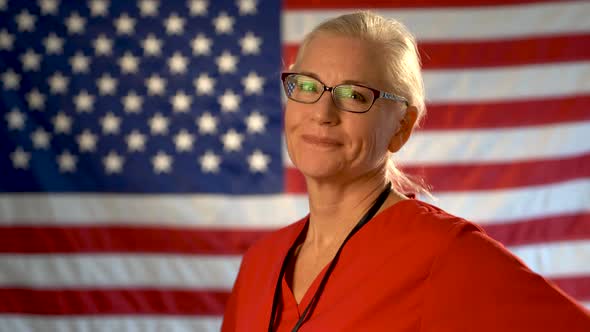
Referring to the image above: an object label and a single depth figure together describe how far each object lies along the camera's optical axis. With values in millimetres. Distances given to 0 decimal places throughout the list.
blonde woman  1664
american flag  3009
